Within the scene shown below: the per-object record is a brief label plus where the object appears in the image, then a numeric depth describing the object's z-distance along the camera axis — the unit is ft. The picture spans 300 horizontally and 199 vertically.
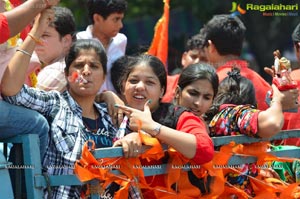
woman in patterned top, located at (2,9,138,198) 19.34
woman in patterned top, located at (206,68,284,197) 21.85
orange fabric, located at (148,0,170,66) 37.10
